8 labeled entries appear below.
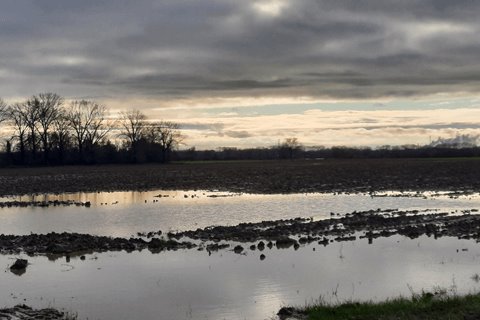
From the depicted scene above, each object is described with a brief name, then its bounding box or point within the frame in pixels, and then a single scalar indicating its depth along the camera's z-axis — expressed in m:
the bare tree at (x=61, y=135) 105.56
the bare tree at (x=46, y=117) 102.94
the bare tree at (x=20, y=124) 99.06
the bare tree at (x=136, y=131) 128.00
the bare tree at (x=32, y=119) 101.56
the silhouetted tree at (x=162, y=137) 132.88
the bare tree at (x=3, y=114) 99.38
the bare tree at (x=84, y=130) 113.19
